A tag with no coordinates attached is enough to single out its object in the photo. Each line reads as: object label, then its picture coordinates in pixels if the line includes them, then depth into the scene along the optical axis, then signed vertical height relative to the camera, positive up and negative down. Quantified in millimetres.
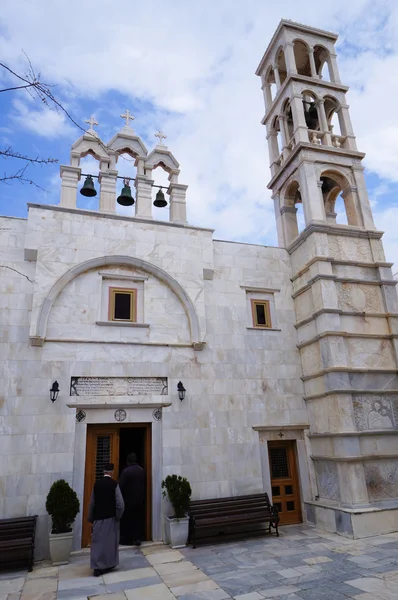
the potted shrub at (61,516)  7672 -1077
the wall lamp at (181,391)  9781 +1322
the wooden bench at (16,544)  7250 -1429
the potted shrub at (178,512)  8578 -1223
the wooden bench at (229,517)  8625 -1392
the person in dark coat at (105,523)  7023 -1125
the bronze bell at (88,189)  10703 +6460
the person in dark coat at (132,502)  8781 -998
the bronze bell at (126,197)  11094 +6446
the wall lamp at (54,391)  8852 +1317
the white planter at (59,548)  7660 -1597
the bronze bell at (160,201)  11461 +6517
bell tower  9383 +3593
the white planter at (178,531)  8555 -1577
